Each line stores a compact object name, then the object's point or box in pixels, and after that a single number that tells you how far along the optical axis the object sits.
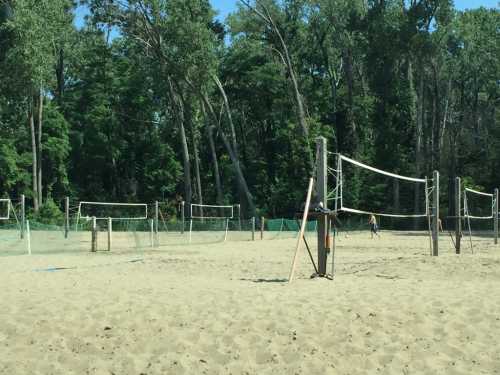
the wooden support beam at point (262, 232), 30.38
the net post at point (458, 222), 17.78
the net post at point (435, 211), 15.90
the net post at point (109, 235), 19.58
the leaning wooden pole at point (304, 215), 9.98
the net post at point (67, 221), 21.19
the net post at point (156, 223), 22.81
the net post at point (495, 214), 22.41
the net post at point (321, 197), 10.80
